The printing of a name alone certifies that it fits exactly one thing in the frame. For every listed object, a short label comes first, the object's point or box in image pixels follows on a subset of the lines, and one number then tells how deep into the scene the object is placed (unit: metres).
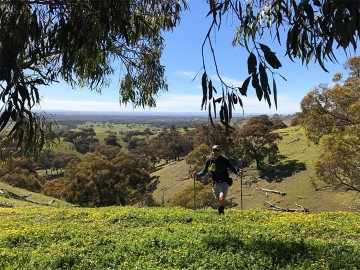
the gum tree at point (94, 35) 3.06
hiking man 9.59
